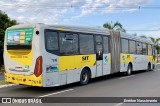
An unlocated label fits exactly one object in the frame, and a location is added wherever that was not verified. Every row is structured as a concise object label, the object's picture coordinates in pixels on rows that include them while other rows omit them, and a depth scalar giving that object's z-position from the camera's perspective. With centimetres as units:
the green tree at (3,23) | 2739
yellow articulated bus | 1168
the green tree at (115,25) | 4915
